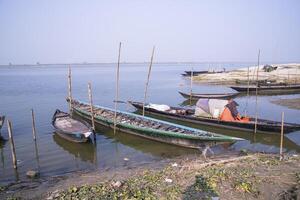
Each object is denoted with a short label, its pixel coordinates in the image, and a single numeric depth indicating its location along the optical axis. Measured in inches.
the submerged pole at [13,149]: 438.6
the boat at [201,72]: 2549.2
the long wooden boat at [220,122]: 602.4
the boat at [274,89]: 1370.6
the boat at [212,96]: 1122.7
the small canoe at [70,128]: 561.9
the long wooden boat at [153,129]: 529.7
